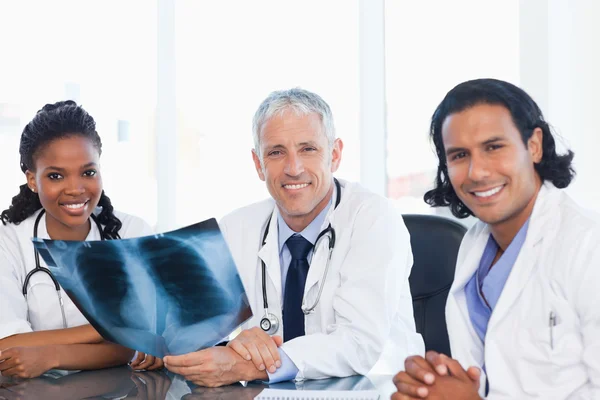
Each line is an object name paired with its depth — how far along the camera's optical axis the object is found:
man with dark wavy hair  1.20
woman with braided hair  1.74
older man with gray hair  1.59
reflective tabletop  1.40
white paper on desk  1.32
